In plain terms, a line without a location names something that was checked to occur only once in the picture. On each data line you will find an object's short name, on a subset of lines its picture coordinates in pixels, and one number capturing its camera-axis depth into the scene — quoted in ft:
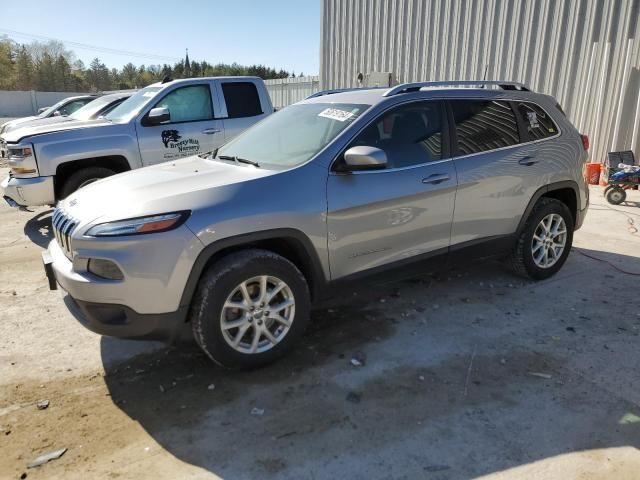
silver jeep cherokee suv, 9.32
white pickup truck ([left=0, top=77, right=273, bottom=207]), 20.58
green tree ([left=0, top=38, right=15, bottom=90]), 187.83
